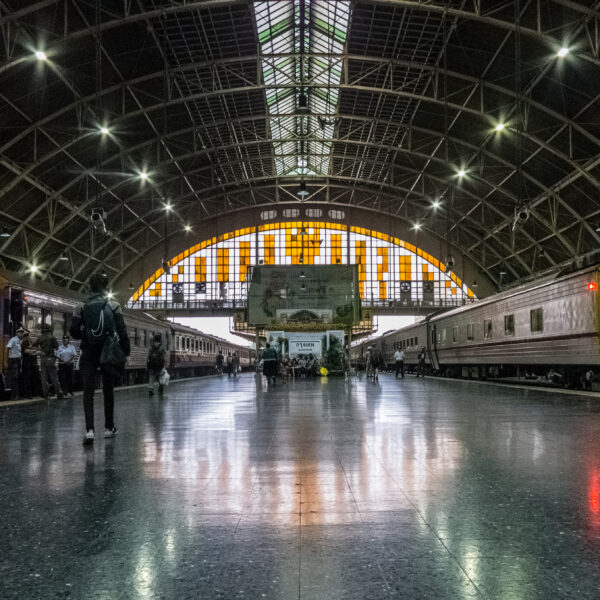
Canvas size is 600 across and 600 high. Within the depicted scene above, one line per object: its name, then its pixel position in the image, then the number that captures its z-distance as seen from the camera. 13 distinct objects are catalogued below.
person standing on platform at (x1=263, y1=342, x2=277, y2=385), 23.06
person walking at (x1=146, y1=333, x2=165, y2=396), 15.90
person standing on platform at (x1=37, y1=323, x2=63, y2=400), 13.40
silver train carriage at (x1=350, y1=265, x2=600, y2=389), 13.97
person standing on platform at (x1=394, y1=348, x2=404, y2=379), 30.02
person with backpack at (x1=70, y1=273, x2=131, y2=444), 6.41
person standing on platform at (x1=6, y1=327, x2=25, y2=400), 12.93
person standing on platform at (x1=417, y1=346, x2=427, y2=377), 30.27
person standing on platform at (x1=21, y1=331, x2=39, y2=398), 14.24
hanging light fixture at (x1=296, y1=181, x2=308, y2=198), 33.06
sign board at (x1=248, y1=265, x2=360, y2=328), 32.97
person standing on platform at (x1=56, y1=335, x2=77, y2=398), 14.88
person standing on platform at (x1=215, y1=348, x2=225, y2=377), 42.00
